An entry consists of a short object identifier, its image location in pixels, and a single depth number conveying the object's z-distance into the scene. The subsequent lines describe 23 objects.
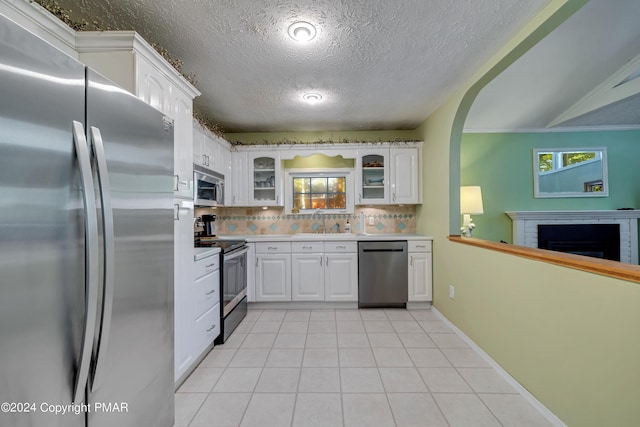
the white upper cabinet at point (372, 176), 3.69
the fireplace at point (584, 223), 3.56
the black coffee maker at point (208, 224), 3.18
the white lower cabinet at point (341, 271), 3.36
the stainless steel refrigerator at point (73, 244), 0.57
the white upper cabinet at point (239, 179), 3.69
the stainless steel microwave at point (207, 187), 2.54
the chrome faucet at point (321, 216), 3.91
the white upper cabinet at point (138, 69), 1.43
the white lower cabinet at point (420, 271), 3.31
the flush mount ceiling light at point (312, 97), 2.70
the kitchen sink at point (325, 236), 3.40
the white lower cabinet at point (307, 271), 3.38
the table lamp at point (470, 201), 3.30
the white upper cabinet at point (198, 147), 2.57
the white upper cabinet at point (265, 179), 3.72
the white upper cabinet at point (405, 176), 3.63
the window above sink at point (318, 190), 3.97
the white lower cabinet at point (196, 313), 1.81
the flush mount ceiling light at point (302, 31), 1.70
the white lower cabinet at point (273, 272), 3.36
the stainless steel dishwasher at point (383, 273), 3.33
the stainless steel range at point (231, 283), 2.49
